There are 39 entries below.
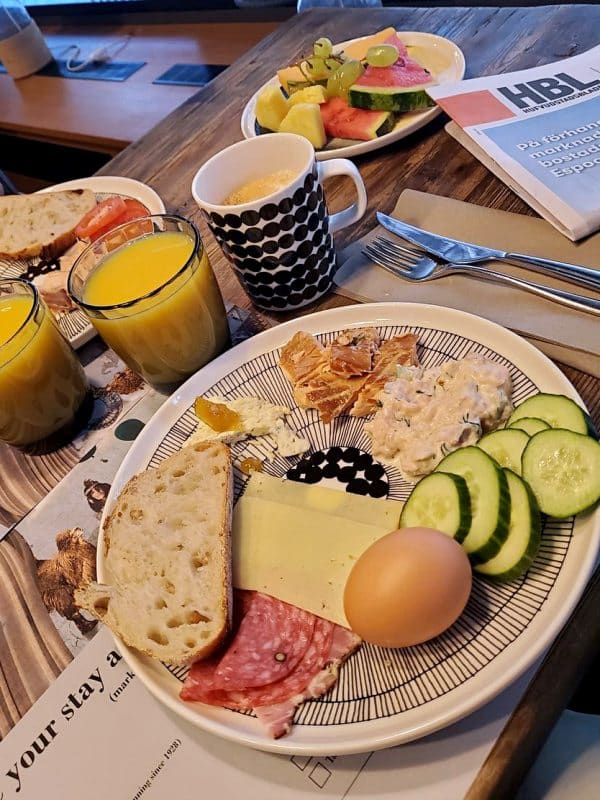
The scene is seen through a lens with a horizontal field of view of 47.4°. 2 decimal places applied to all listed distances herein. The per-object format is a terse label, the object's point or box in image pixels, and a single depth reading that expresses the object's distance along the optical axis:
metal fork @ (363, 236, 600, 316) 0.41
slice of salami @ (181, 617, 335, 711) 0.31
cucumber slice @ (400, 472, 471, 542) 0.32
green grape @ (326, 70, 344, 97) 0.62
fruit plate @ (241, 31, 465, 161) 0.58
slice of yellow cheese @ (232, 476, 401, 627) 0.33
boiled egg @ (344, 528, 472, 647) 0.29
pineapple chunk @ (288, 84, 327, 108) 0.61
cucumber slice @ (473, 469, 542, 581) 0.30
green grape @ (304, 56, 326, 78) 0.63
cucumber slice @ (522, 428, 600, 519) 0.31
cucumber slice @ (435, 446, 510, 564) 0.31
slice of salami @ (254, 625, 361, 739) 0.30
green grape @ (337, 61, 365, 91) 0.61
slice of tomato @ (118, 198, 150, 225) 0.61
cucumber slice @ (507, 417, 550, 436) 0.34
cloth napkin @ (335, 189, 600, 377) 0.40
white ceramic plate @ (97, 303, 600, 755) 0.28
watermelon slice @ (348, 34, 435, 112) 0.59
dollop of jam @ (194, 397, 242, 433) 0.42
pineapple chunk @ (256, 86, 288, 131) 0.63
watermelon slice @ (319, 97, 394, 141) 0.59
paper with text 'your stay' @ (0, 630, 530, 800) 0.29
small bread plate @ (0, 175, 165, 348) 0.54
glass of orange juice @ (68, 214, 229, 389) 0.43
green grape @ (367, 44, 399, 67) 0.60
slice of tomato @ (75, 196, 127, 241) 0.61
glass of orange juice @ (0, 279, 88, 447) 0.44
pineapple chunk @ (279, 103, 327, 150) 0.59
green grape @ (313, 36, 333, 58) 0.63
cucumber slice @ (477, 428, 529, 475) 0.34
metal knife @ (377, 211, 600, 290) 0.42
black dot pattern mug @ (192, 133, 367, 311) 0.44
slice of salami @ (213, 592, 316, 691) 0.31
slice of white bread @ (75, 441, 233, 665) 0.33
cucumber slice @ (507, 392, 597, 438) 0.33
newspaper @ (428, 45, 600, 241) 0.47
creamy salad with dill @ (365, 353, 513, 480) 0.36
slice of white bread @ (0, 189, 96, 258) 0.63
